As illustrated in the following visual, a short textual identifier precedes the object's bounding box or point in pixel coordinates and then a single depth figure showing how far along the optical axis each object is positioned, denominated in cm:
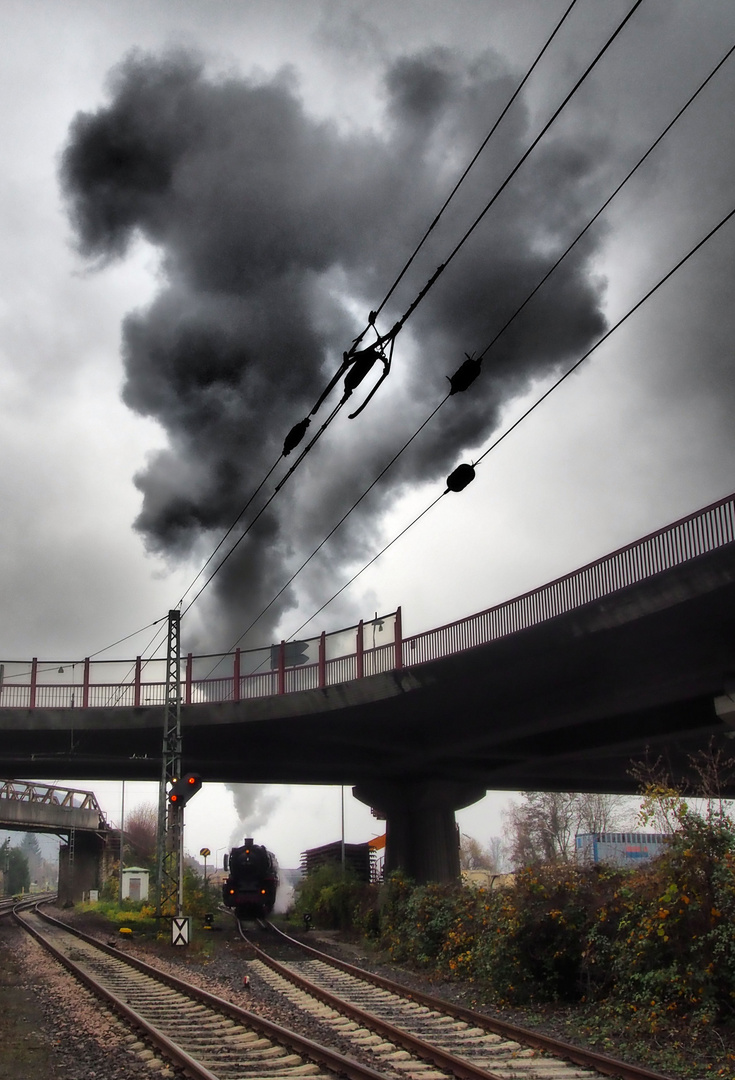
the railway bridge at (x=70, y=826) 5900
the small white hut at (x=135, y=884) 5159
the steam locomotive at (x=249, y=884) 4231
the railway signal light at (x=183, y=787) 2591
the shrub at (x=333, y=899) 3422
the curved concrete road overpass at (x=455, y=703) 2152
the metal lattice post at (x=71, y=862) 6438
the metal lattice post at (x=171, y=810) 2850
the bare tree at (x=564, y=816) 7431
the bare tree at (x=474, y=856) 12741
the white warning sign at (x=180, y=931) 2548
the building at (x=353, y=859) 4272
